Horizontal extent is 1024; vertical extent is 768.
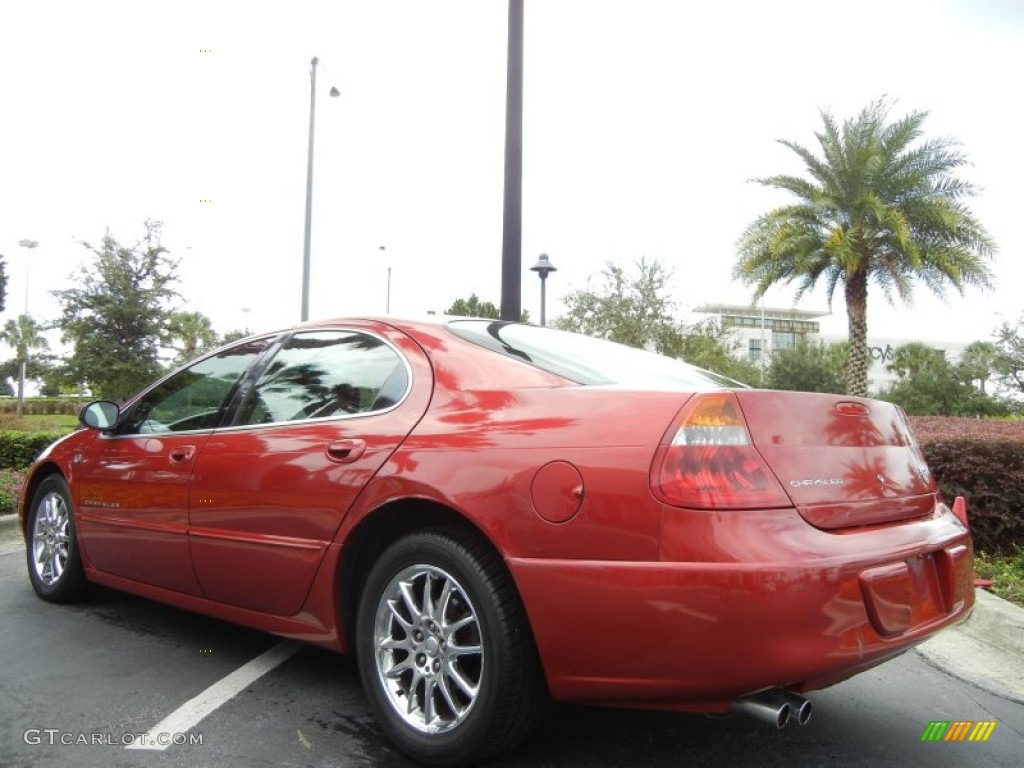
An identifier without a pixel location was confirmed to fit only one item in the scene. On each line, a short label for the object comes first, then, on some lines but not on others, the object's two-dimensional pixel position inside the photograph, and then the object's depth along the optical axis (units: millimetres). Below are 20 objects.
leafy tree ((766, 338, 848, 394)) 34659
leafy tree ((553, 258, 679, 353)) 29297
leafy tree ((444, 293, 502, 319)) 40625
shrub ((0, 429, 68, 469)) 9961
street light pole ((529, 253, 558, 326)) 13871
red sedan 2105
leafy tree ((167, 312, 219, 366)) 20344
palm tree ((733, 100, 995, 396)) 18469
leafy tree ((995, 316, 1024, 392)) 31248
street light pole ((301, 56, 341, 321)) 14648
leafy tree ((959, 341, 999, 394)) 33781
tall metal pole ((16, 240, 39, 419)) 42969
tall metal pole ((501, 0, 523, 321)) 7211
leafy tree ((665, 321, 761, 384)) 29875
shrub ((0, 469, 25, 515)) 7092
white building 105000
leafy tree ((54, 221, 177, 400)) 18734
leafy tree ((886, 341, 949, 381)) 56438
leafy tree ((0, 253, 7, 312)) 38469
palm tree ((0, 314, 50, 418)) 67631
